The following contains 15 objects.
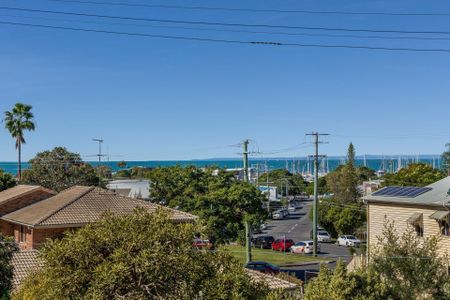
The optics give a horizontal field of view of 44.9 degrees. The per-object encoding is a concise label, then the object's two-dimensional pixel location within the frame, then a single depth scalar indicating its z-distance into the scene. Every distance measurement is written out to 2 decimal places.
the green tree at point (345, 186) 79.31
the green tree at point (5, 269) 21.52
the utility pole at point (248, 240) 39.28
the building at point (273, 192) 119.29
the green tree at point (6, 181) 55.06
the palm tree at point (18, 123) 67.56
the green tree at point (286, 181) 130.46
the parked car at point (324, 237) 63.11
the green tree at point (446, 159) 74.16
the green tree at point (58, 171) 60.85
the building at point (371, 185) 72.03
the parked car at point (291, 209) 104.39
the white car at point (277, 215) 91.27
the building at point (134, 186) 80.69
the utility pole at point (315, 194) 50.50
